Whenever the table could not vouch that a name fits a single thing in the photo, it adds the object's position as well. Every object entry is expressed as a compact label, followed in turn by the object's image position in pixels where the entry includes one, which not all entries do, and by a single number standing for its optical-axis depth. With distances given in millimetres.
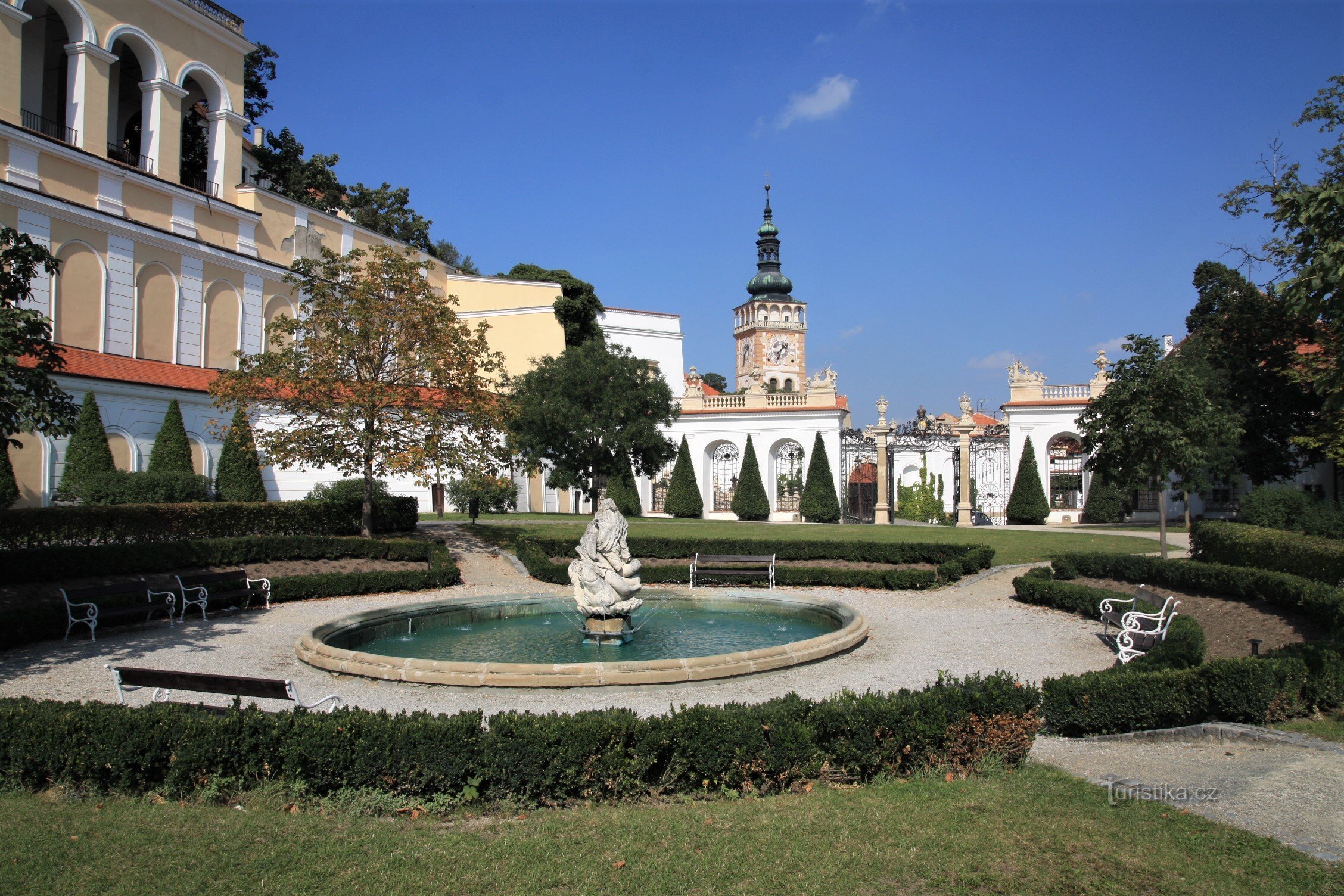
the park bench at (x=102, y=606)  12258
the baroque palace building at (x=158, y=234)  26109
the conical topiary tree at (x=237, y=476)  25453
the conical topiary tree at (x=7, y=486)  19562
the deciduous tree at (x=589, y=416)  28062
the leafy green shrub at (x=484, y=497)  33062
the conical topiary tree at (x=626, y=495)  39156
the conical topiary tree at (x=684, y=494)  38938
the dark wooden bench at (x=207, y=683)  6977
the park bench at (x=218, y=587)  14133
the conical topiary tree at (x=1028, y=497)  34562
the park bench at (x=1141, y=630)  10275
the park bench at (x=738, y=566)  18219
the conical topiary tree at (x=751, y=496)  38125
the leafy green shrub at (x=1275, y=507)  18312
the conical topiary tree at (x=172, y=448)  25203
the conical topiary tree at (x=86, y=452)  21984
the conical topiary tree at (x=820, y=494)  36500
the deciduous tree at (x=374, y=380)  20516
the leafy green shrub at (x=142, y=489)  20906
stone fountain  12422
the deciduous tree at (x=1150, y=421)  18078
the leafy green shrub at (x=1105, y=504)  33750
